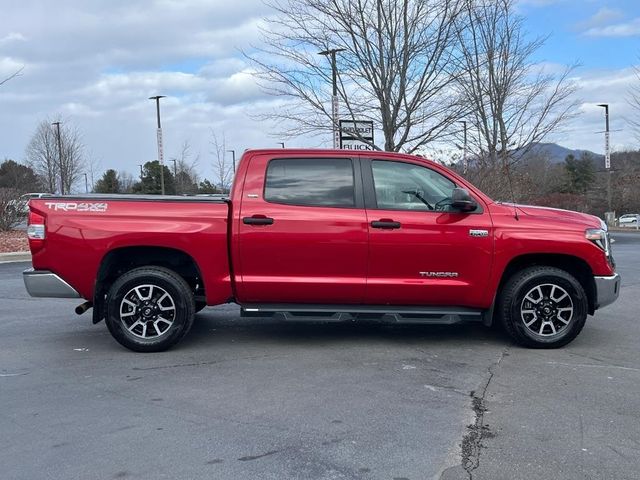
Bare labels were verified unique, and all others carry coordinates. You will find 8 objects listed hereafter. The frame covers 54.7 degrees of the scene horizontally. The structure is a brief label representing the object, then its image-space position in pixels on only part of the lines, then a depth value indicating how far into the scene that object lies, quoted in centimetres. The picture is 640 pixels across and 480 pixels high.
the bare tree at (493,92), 1494
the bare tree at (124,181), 4959
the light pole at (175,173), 4006
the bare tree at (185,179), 3752
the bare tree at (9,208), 2208
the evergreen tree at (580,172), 5628
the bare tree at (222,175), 3097
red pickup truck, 599
